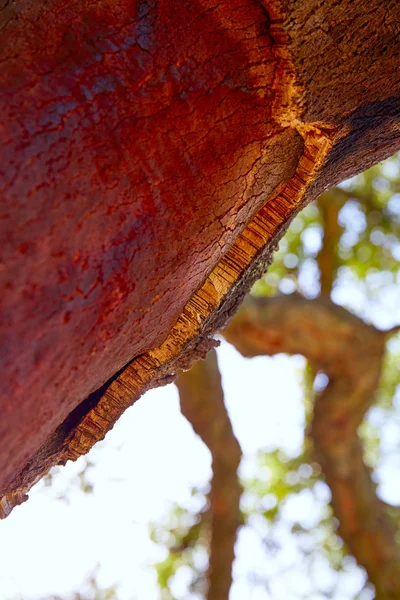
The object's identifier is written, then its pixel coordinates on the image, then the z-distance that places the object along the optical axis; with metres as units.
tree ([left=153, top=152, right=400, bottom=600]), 4.23
